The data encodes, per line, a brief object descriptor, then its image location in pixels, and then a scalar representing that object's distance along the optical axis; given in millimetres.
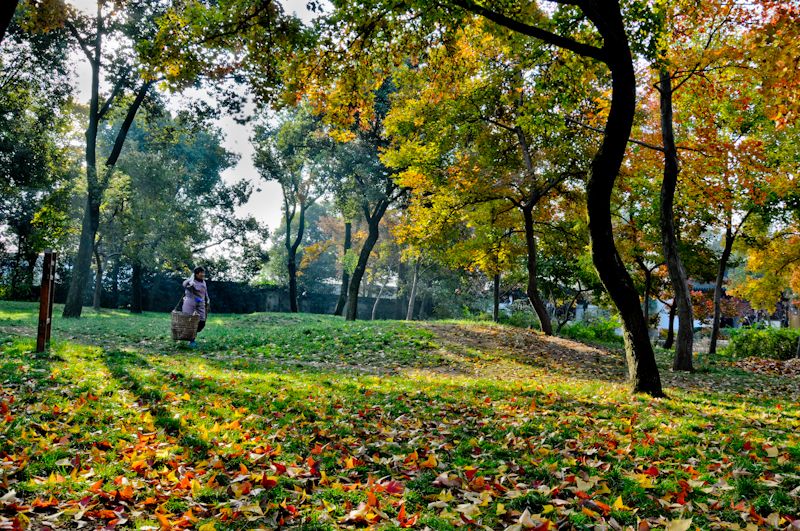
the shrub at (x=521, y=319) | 26156
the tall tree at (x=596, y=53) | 6434
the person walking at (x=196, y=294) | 11586
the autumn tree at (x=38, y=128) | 18484
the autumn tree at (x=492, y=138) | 13844
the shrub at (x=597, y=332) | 21797
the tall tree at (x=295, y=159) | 24531
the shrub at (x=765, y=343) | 18891
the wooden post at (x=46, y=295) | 8086
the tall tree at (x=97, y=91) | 18250
